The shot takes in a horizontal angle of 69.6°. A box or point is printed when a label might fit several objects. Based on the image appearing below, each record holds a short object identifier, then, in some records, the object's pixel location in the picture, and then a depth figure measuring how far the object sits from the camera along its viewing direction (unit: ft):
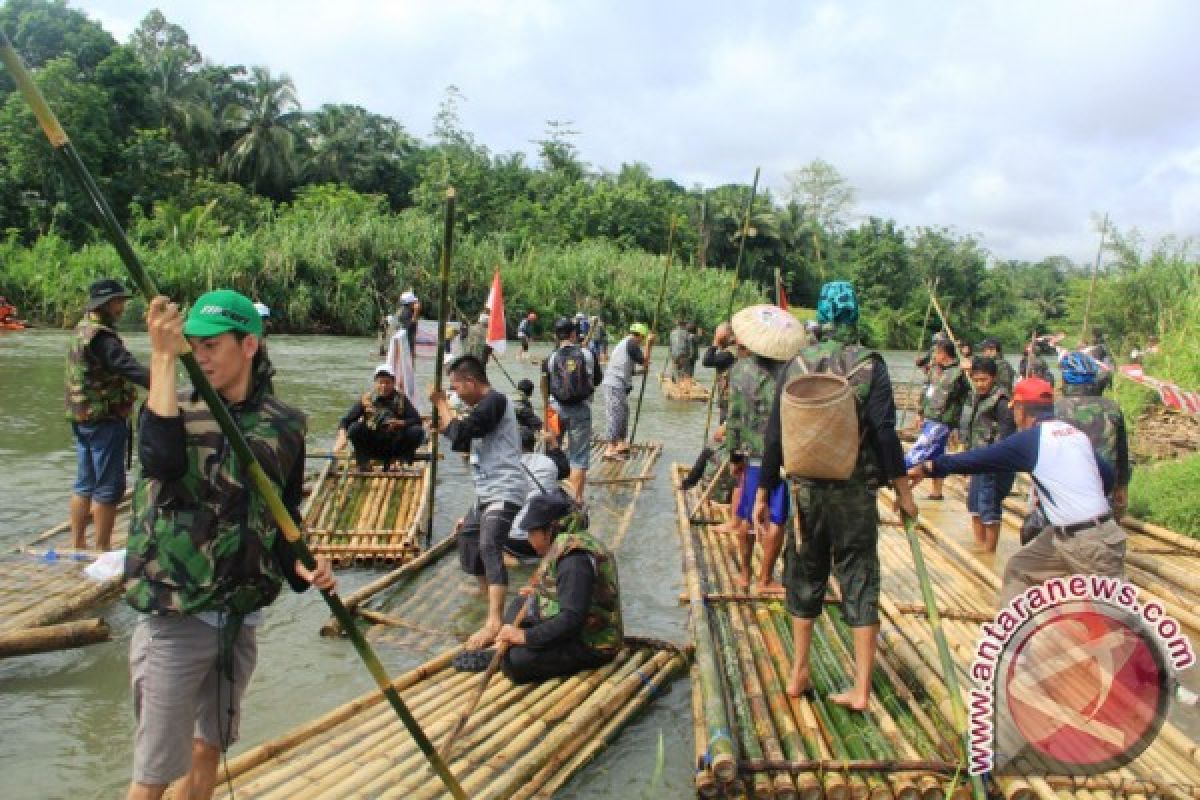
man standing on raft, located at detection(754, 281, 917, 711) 11.75
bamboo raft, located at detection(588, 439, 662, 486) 31.68
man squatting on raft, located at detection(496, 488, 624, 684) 13.51
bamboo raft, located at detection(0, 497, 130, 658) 14.12
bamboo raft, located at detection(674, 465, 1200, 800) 10.16
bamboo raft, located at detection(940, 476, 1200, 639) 18.33
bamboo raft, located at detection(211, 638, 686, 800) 10.50
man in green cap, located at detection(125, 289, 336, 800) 7.82
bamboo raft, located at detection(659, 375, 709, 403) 59.31
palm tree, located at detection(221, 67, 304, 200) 125.39
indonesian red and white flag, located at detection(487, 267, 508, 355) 26.32
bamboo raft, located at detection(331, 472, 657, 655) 16.53
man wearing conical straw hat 15.20
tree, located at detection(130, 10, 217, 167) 119.85
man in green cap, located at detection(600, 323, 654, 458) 32.42
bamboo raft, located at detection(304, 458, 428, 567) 20.35
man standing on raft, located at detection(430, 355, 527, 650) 16.06
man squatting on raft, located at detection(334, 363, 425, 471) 24.48
